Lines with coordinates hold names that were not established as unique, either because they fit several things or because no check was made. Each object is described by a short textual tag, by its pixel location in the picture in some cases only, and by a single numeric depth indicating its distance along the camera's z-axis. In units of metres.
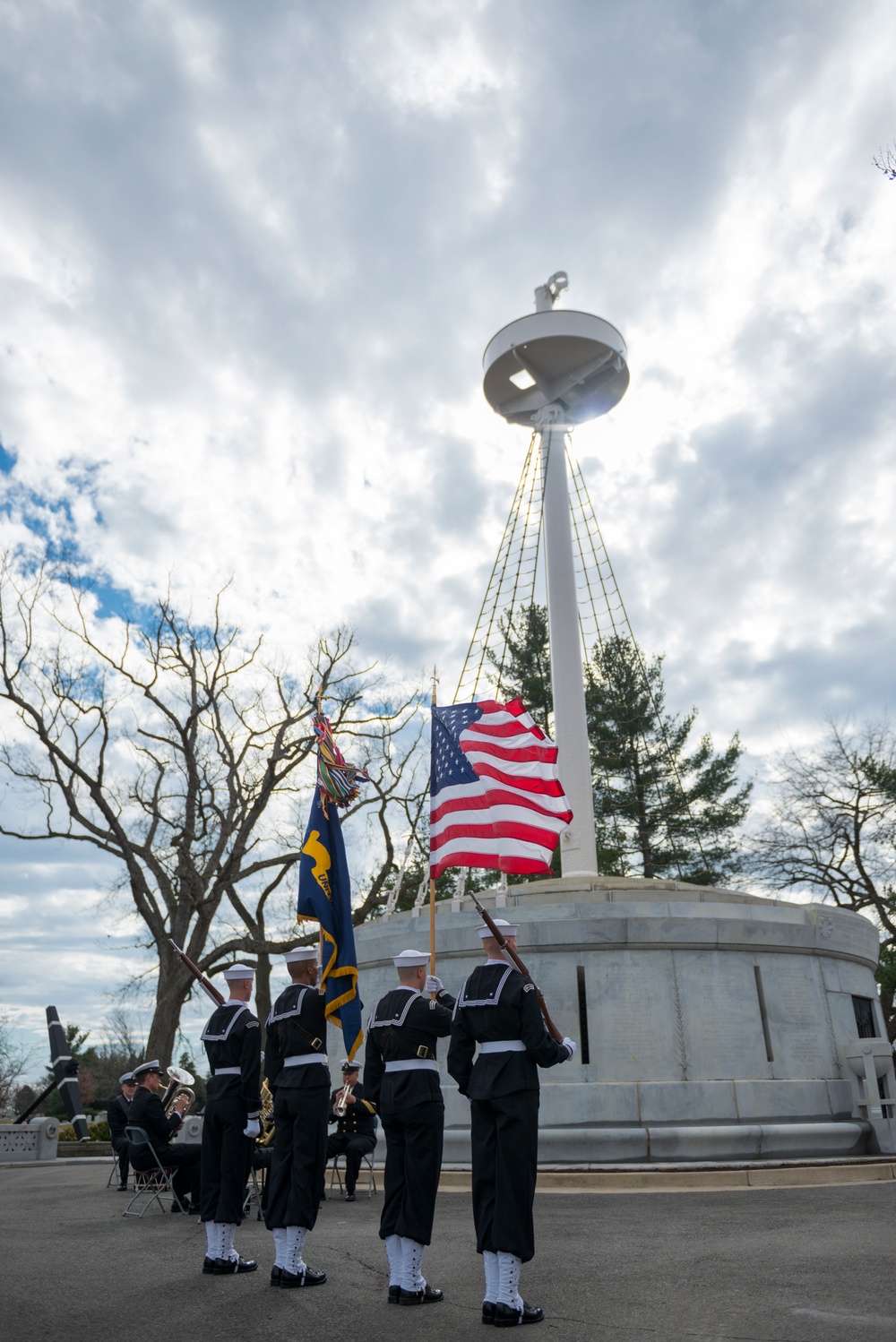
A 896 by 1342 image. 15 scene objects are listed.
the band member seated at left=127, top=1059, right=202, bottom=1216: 9.33
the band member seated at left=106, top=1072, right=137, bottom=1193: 10.88
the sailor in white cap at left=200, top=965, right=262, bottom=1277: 6.44
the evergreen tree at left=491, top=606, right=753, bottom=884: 32.34
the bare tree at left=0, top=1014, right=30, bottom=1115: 55.25
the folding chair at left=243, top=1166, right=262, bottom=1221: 9.79
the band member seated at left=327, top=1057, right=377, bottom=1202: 10.24
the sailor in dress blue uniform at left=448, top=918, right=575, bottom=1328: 5.23
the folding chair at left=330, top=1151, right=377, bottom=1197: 10.39
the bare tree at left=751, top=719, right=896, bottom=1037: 30.22
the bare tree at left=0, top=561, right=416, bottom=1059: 26.22
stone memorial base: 11.41
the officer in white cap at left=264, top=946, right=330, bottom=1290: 6.01
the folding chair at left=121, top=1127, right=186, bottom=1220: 9.47
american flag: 8.91
